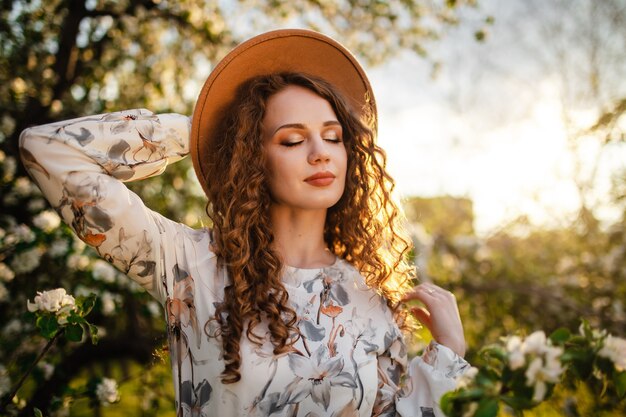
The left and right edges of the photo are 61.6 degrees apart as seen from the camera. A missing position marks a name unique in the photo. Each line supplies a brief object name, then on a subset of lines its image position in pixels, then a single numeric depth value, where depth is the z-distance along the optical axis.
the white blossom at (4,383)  2.11
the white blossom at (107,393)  2.13
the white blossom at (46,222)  2.77
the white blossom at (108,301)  2.83
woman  1.48
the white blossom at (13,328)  2.73
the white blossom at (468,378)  0.95
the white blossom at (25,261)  2.76
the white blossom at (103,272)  2.89
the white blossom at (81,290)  2.92
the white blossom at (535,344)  0.90
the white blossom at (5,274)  2.70
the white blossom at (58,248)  2.86
